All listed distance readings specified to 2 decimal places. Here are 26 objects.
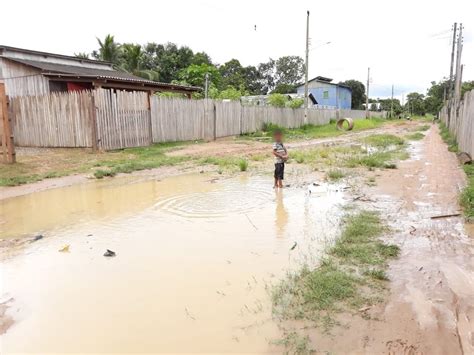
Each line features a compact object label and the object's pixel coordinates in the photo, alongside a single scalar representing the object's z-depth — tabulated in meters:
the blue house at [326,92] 54.34
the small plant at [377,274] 3.60
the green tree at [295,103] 29.88
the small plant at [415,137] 21.44
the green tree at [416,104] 84.19
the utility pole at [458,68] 23.17
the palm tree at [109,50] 31.48
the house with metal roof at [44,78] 16.83
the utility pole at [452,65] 32.22
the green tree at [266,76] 65.31
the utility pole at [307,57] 25.77
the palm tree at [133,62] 31.09
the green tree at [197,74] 34.06
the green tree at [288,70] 67.31
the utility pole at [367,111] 48.25
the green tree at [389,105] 77.44
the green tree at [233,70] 54.79
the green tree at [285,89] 55.38
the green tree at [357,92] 64.62
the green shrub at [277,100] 29.56
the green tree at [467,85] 51.14
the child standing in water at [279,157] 8.02
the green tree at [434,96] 65.69
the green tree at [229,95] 28.67
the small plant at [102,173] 9.48
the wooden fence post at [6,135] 10.00
